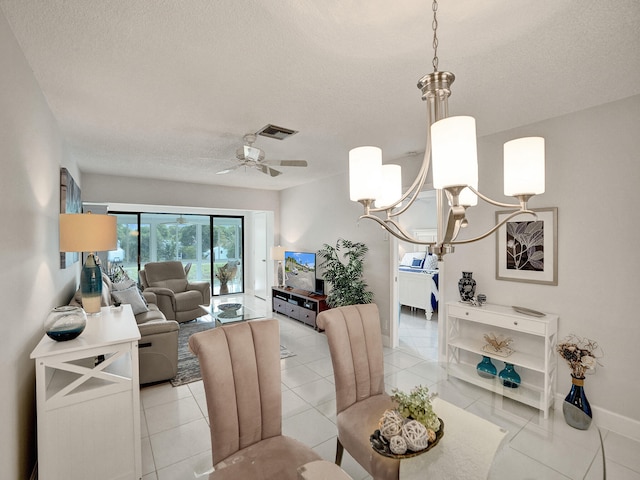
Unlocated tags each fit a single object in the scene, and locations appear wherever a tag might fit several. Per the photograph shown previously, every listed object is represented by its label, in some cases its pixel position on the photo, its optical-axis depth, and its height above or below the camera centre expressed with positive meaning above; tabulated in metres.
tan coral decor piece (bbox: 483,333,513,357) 2.82 -1.00
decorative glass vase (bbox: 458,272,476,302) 3.16 -0.51
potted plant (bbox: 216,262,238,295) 8.17 -0.97
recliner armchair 5.22 -0.97
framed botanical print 2.69 -0.10
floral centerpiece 1.19 -0.76
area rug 3.28 -1.49
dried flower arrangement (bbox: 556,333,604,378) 2.36 -0.91
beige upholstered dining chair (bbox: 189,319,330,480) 1.38 -0.80
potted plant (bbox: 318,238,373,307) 4.27 -0.55
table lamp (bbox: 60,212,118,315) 2.19 -0.02
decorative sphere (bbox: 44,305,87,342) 1.79 -0.50
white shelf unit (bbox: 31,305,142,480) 1.64 -0.97
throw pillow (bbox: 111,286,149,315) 3.59 -0.71
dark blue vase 2.31 -1.31
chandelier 0.94 +0.26
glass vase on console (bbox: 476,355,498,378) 2.88 -1.20
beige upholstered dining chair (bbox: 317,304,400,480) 1.67 -0.85
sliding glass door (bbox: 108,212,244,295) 7.18 -0.16
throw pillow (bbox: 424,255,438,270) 5.92 -0.50
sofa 3.04 -1.11
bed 5.54 -0.85
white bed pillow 6.47 -0.42
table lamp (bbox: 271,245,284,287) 6.12 -0.37
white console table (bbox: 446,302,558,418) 2.14 -0.95
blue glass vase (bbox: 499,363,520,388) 2.76 -1.24
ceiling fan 2.89 +0.77
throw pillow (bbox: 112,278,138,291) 3.93 -0.61
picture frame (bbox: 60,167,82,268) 2.79 +0.39
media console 5.00 -1.14
